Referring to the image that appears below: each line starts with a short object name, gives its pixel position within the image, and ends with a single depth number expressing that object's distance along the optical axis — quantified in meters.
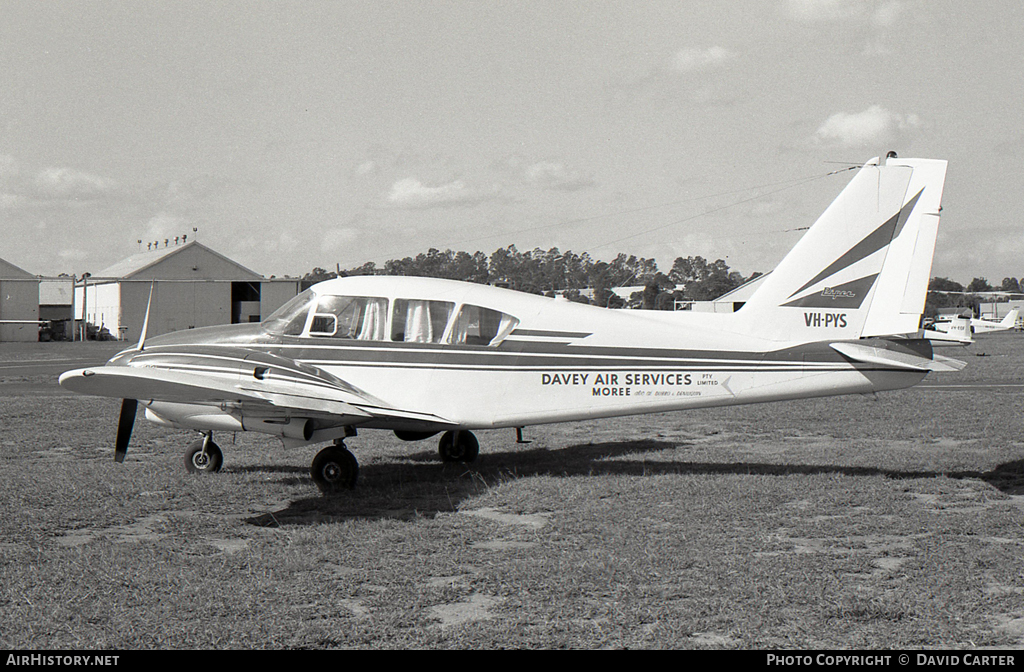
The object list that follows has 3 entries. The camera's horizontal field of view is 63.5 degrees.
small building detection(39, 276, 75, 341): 59.91
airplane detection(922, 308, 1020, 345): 46.22
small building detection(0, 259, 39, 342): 61.41
